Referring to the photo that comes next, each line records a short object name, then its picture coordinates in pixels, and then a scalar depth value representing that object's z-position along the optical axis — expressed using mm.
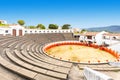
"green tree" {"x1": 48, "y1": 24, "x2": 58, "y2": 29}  41206
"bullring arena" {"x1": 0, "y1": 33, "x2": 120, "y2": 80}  7264
